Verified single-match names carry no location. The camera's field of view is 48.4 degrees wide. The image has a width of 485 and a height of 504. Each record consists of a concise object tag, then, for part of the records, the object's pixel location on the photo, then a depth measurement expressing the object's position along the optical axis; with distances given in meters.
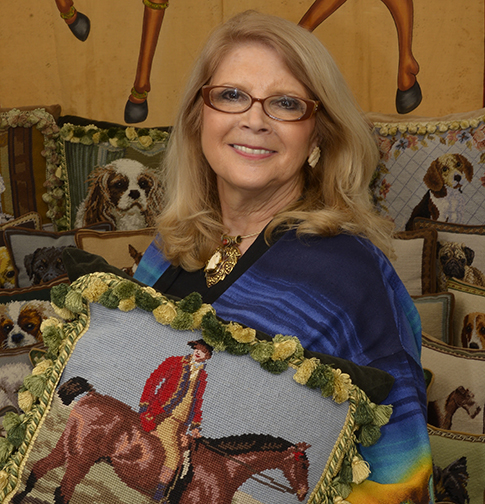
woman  0.96
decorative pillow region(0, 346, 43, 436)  1.48
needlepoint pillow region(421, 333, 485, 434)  1.54
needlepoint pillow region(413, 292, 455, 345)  1.89
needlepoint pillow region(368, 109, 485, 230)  2.18
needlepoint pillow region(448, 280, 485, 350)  1.82
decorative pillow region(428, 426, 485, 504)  1.36
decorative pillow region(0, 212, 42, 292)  2.00
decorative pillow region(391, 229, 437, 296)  2.09
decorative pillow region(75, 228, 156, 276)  2.09
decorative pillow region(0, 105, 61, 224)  2.35
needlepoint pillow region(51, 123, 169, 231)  2.41
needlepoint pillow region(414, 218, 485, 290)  2.02
